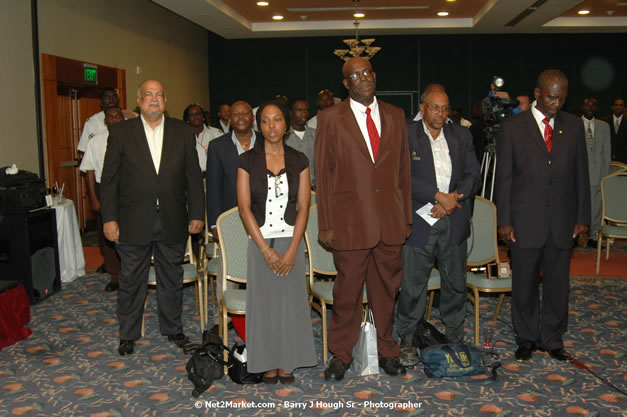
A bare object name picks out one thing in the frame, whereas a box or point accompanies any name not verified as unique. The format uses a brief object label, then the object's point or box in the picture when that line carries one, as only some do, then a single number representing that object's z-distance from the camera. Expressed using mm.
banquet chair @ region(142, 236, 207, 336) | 4457
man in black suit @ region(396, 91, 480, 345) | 3814
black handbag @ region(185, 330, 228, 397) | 3520
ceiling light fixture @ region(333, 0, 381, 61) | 10977
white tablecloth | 6078
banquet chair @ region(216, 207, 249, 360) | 3865
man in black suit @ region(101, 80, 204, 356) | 3955
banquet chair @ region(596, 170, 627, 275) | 6234
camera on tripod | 4980
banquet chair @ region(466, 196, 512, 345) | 4633
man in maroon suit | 3520
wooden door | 7789
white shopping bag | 3695
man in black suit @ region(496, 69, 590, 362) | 3777
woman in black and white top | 3488
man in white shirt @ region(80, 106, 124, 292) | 5527
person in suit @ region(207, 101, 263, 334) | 4605
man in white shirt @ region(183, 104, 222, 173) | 7961
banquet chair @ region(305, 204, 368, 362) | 3982
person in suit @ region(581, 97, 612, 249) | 7312
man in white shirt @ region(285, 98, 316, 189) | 5961
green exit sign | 8570
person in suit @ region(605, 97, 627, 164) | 9367
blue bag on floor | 3699
